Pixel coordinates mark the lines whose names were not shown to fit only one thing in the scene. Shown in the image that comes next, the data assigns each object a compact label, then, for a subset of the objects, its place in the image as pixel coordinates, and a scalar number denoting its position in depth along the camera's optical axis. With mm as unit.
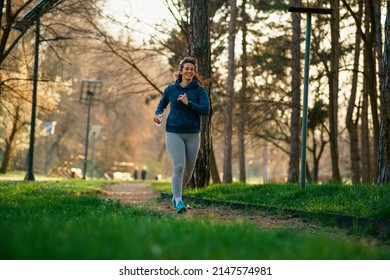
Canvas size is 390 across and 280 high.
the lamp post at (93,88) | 43019
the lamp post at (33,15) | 17219
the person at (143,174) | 57000
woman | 9711
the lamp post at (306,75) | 12016
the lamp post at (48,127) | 42656
